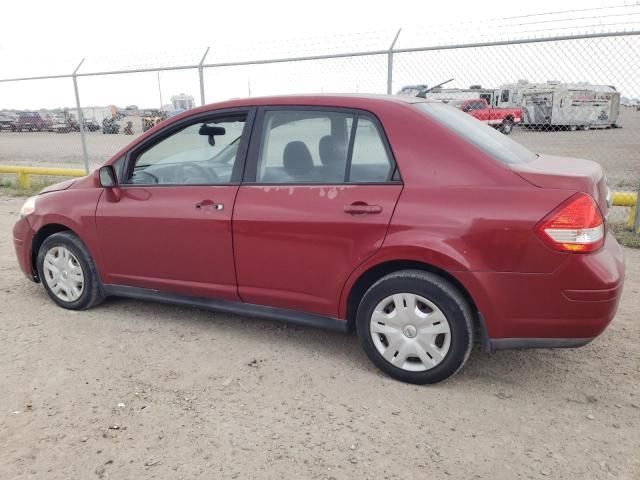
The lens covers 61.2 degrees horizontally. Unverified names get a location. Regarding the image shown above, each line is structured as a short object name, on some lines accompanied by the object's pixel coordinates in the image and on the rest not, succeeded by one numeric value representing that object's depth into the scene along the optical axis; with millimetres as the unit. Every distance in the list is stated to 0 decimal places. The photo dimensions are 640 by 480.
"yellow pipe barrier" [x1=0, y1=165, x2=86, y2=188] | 9547
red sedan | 2725
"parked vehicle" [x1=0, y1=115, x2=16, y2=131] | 17981
